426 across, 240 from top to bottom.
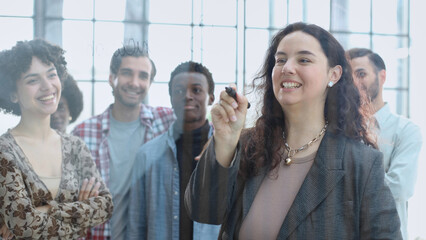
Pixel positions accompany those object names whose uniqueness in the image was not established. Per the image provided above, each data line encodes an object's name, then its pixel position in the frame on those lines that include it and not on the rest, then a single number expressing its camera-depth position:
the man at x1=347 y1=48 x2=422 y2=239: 1.44
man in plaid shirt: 1.33
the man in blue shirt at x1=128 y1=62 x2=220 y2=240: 1.36
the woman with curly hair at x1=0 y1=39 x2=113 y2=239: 1.12
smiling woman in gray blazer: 1.04
